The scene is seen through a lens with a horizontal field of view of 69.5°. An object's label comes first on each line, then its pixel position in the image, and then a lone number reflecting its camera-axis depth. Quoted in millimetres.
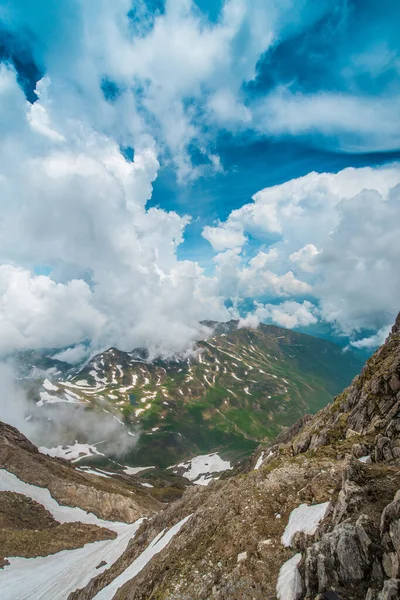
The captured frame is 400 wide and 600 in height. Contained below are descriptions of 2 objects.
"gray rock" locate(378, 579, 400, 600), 9883
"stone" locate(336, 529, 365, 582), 12359
